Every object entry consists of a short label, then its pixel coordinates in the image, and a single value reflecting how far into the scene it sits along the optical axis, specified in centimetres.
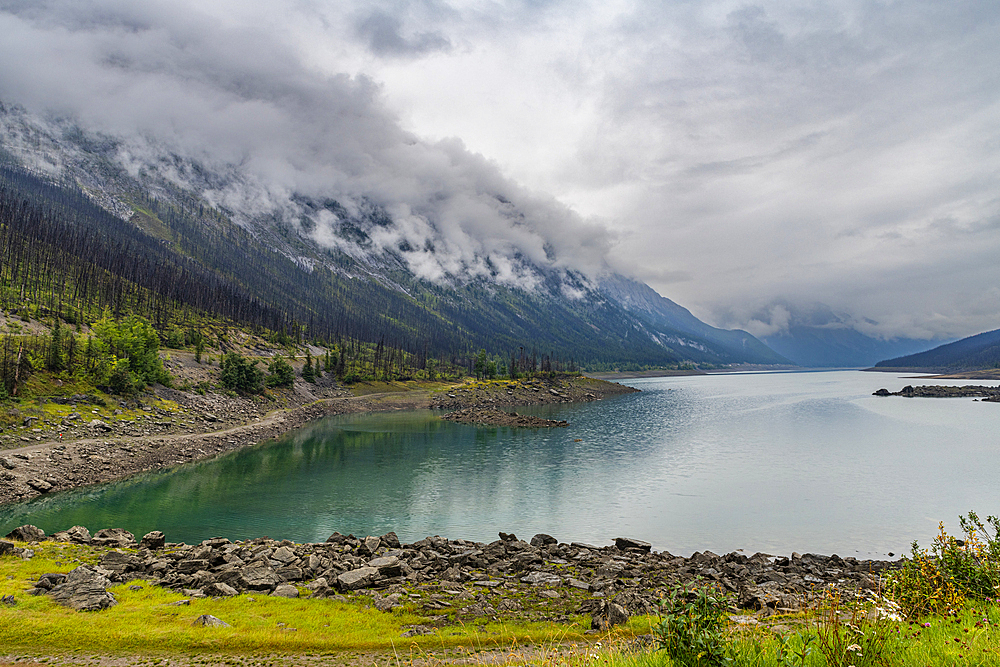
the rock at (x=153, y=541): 2461
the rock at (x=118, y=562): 2016
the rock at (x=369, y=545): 2411
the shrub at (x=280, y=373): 9900
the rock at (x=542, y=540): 2667
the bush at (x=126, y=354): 5728
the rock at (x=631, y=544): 2659
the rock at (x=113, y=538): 2492
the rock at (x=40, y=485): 3711
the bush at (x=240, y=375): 8181
